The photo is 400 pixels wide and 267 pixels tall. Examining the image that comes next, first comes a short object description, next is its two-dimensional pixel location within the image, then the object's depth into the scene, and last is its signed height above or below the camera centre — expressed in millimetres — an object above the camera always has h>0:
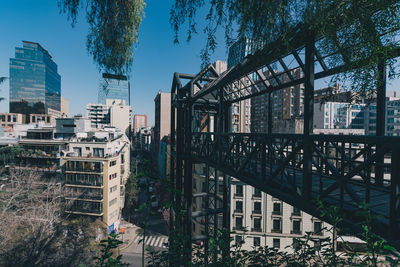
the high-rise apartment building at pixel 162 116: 51688 +4387
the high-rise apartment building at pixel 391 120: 44781 +3674
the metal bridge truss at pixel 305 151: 2188 -338
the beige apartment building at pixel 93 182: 24388 -6984
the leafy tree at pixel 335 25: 2385 +1549
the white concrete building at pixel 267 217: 17500 -8133
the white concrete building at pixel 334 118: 52094 +4508
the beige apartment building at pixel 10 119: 56250 +3435
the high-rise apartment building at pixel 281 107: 43844 +7174
